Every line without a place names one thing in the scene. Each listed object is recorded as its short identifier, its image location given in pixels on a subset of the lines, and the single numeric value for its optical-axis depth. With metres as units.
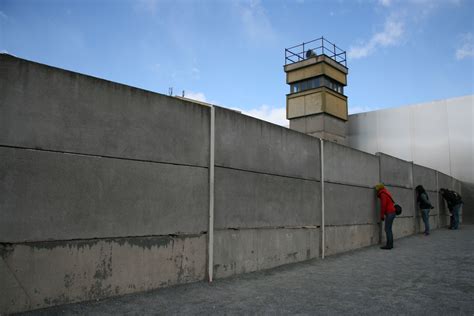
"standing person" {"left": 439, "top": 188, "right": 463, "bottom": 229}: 14.10
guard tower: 19.50
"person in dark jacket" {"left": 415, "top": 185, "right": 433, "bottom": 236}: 12.06
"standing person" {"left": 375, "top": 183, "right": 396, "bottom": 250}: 9.03
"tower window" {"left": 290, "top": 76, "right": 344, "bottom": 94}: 19.97
